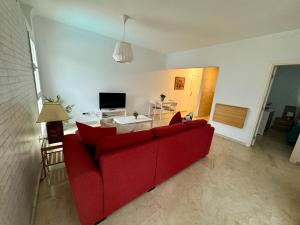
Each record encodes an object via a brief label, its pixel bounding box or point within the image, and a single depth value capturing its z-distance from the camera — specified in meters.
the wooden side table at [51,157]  1.70
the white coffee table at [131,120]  3.30
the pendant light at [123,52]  2.57
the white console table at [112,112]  4.09
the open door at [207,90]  5.35
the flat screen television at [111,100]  4.04
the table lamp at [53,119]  1.65
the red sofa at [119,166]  1.19
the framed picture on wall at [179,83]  5.95
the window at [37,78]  2.90
